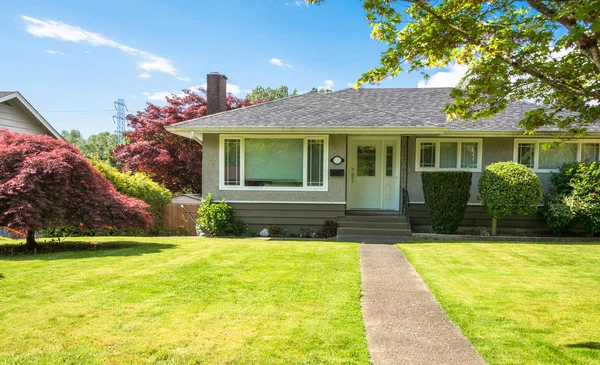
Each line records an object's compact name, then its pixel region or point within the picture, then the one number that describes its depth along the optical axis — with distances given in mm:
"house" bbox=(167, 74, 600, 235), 10820
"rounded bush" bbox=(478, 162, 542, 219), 9906
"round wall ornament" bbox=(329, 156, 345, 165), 11008
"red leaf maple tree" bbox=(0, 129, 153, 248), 7254
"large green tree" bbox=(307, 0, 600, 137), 4695
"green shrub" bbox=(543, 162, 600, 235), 10008
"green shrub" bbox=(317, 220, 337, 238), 10867
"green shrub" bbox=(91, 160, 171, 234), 11859
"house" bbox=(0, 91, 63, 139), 13109
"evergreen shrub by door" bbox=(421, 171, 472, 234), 10258
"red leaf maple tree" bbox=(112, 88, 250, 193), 18875
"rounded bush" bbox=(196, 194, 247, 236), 10875
